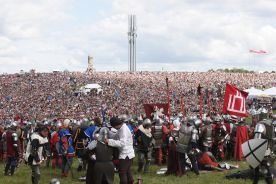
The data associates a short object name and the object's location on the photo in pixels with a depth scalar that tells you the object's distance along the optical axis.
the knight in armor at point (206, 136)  15.80
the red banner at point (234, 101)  15.32
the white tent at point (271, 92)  34.05
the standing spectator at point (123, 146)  10.49
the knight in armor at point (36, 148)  11.93
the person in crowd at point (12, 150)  14.68
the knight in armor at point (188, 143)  13.91
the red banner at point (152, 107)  19.38
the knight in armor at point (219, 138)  17.38
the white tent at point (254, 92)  34.83
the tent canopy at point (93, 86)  53.82
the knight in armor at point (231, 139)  17.81
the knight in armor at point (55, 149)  16.47
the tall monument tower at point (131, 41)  79.81
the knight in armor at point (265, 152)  8.97
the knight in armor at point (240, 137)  17.52
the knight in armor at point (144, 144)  14.84
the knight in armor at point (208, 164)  15.30
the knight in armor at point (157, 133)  16.16
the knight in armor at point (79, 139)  14.97
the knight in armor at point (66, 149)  14.41
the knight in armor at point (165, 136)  16.20
